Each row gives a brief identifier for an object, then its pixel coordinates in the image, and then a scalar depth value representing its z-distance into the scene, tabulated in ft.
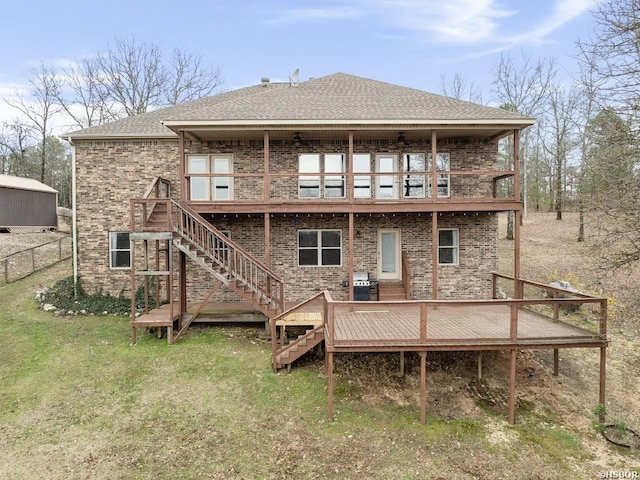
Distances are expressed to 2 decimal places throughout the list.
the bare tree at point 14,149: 108.37
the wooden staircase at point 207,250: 31.60
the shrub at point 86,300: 39.50
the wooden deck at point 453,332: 23.59
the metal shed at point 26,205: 62.69
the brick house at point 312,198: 35.19
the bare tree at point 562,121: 79.63
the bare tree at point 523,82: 82.43
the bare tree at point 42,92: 98.73
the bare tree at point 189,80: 91.13
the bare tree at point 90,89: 90.99
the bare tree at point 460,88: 97.31
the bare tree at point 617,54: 34.88
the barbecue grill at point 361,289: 38.91
